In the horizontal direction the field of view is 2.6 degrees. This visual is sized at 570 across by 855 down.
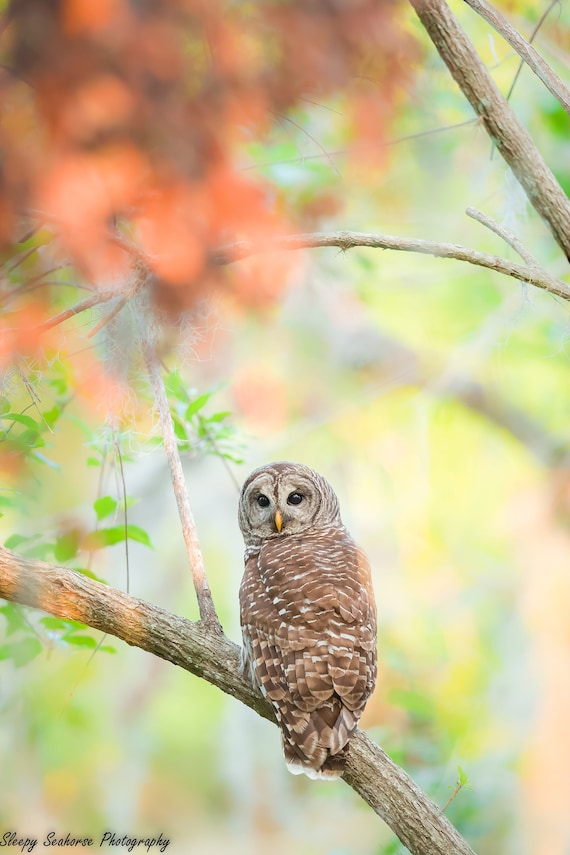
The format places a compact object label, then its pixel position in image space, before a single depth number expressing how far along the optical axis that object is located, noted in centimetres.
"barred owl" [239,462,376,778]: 1689
